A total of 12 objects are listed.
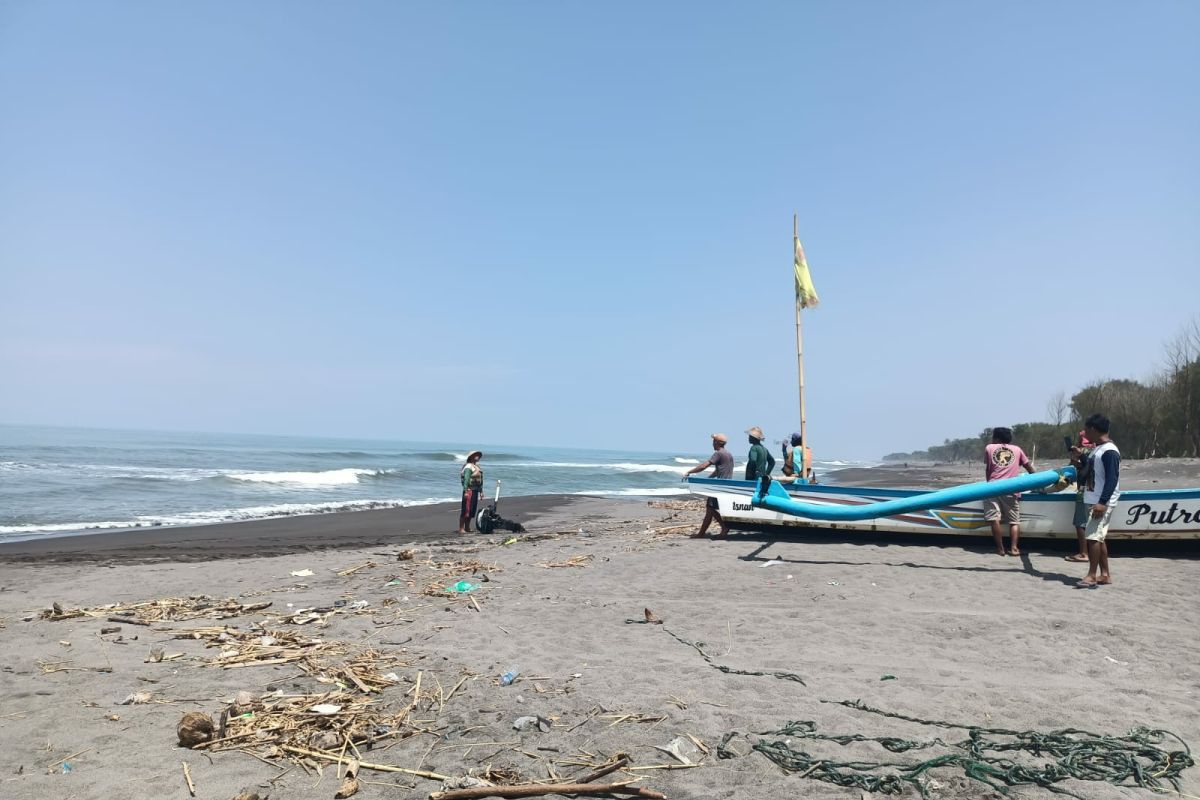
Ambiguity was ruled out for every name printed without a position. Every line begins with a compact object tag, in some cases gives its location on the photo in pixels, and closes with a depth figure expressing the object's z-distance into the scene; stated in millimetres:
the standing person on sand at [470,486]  15305
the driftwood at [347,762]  3750
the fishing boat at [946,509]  8867
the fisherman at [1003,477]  9828
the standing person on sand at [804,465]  14586
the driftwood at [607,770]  3584
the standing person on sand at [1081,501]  8195
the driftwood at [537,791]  3453
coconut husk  4137
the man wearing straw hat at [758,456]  12445
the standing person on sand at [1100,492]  7371
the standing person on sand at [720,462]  12861
